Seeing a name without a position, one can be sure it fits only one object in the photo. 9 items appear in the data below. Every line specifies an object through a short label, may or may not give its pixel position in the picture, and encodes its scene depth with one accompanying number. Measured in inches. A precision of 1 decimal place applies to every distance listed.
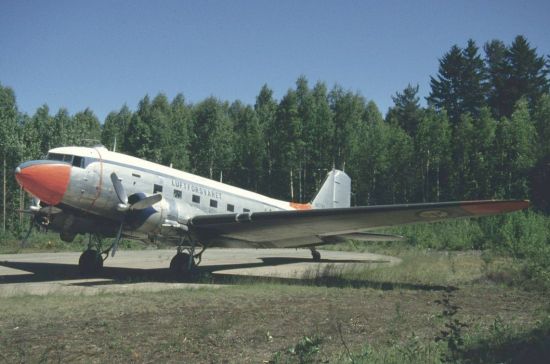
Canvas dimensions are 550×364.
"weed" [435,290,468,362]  204.2
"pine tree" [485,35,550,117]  2524.6
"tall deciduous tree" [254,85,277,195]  2404.0
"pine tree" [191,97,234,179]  2468.0
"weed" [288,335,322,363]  193.3
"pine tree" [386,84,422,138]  3061.0
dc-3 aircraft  515.2
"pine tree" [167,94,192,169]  2410.2
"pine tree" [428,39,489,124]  2704.2
